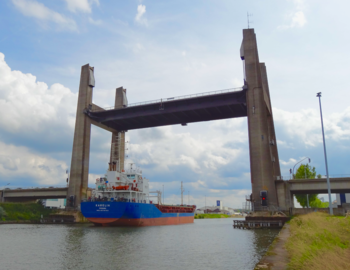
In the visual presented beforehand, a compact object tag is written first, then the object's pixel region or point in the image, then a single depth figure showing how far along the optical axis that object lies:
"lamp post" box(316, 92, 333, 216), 30.39
